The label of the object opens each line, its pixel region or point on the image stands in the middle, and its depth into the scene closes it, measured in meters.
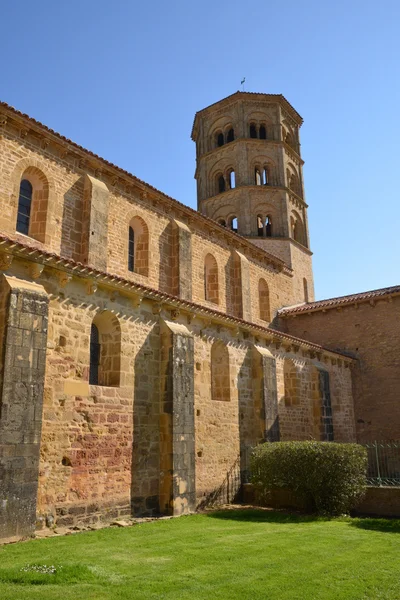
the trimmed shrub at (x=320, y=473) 11.20
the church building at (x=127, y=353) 8.65
